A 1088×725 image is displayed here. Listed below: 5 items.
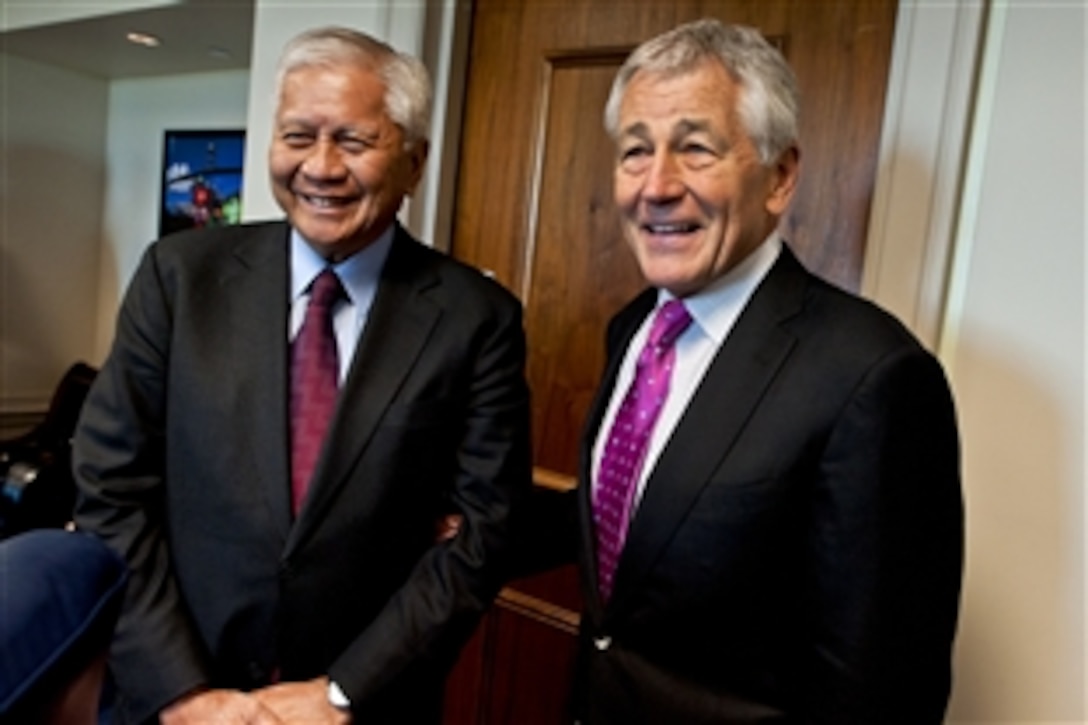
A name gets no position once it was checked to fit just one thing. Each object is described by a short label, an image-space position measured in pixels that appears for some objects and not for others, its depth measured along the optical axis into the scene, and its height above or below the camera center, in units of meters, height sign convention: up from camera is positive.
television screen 3.29 +0.24
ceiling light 2.90 +0.67
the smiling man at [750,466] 0.94 -0.19
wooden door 1.75 +0.13
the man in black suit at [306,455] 1.11 -0.27
